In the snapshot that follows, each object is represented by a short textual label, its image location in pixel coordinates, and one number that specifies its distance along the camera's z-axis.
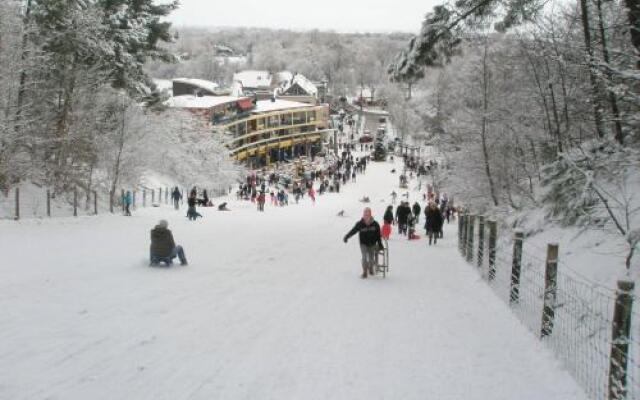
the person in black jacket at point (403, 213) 22.69
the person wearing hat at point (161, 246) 12.44
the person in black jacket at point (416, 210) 28.62
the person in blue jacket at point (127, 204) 25.36
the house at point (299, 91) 126.06
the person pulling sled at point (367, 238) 12.50
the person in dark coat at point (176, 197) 31.83
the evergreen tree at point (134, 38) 26.72
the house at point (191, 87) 107.94
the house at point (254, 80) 152.00
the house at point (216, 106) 77.94
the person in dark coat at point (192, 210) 24.66
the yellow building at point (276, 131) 89.19
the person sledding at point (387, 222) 18.14
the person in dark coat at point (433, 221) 20.20
